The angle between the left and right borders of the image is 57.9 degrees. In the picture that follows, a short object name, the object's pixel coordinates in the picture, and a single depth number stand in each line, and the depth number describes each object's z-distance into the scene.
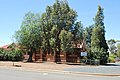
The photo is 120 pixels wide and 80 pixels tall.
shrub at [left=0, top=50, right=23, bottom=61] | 23.96
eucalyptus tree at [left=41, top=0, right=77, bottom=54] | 21.89
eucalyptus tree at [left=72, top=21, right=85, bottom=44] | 22.23
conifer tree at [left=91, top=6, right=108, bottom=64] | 24.57
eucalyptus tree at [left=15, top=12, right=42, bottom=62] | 23.14
